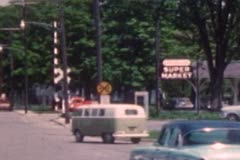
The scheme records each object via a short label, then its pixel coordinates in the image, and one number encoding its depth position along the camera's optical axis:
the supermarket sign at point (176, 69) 66.25
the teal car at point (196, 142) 15.16
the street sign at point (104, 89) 54.31
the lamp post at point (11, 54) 109.62
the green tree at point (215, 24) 54.75
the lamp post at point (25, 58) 91.94
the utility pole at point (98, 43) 53.44
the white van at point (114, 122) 42.38
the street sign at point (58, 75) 71.56
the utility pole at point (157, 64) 67.56
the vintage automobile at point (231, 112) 52.81
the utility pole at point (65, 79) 63.56
